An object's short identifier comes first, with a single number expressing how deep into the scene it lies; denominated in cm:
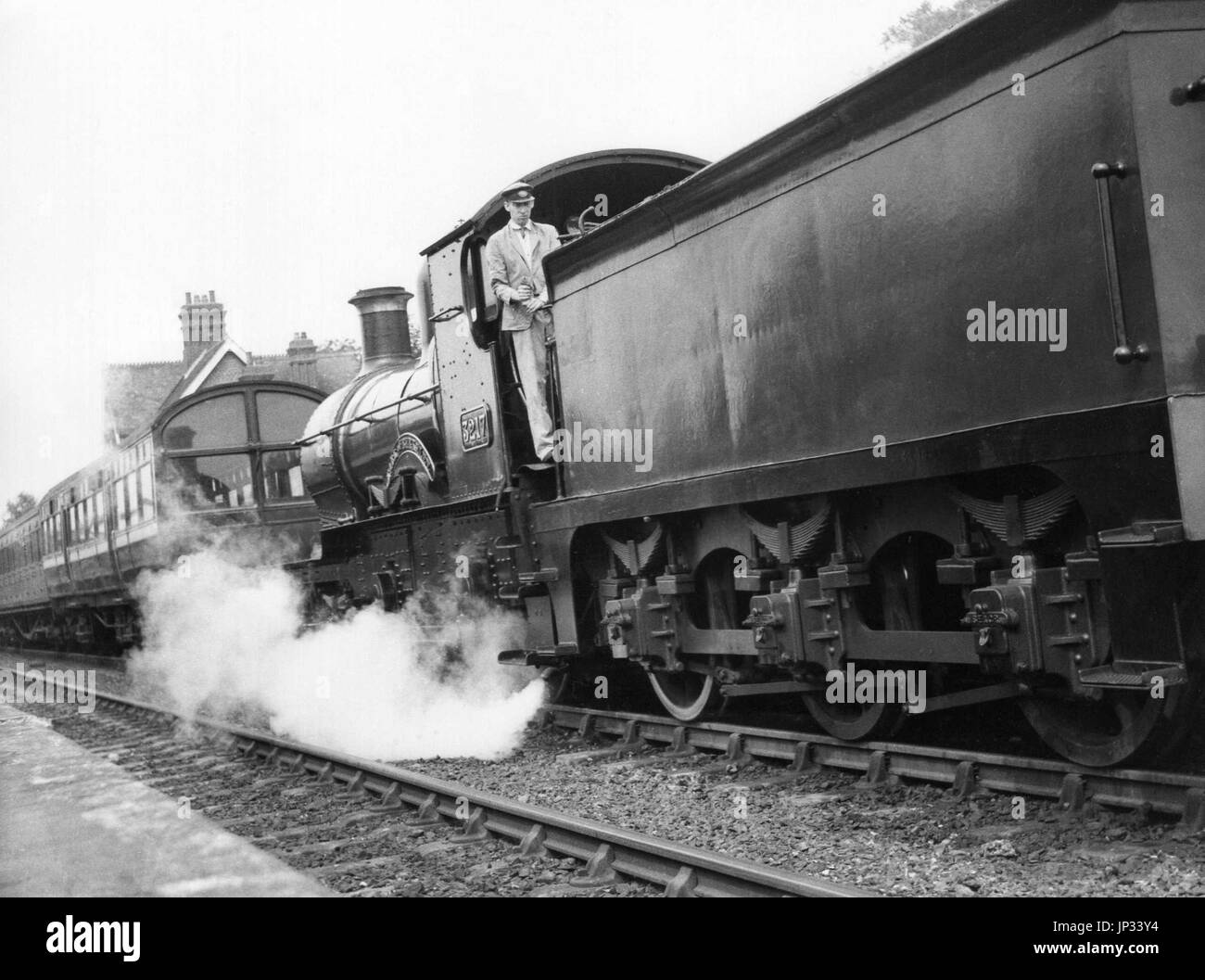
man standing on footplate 701
